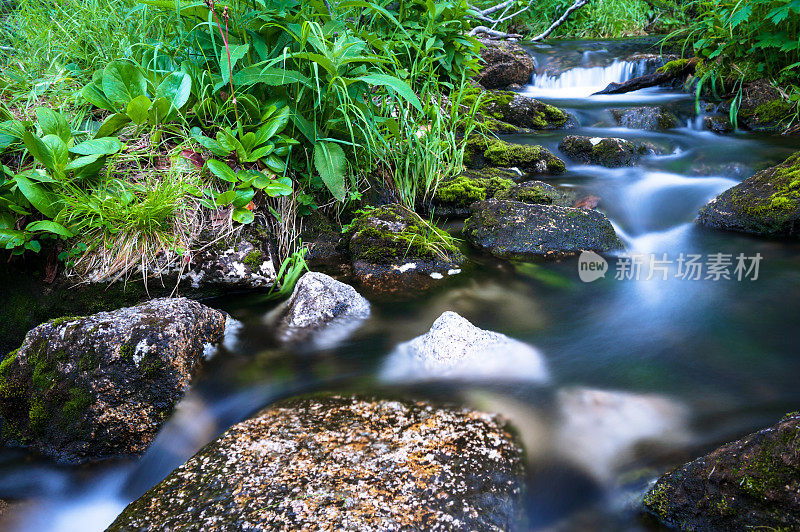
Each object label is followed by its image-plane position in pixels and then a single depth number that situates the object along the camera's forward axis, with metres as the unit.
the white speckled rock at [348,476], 1.44
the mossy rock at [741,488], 1.24
